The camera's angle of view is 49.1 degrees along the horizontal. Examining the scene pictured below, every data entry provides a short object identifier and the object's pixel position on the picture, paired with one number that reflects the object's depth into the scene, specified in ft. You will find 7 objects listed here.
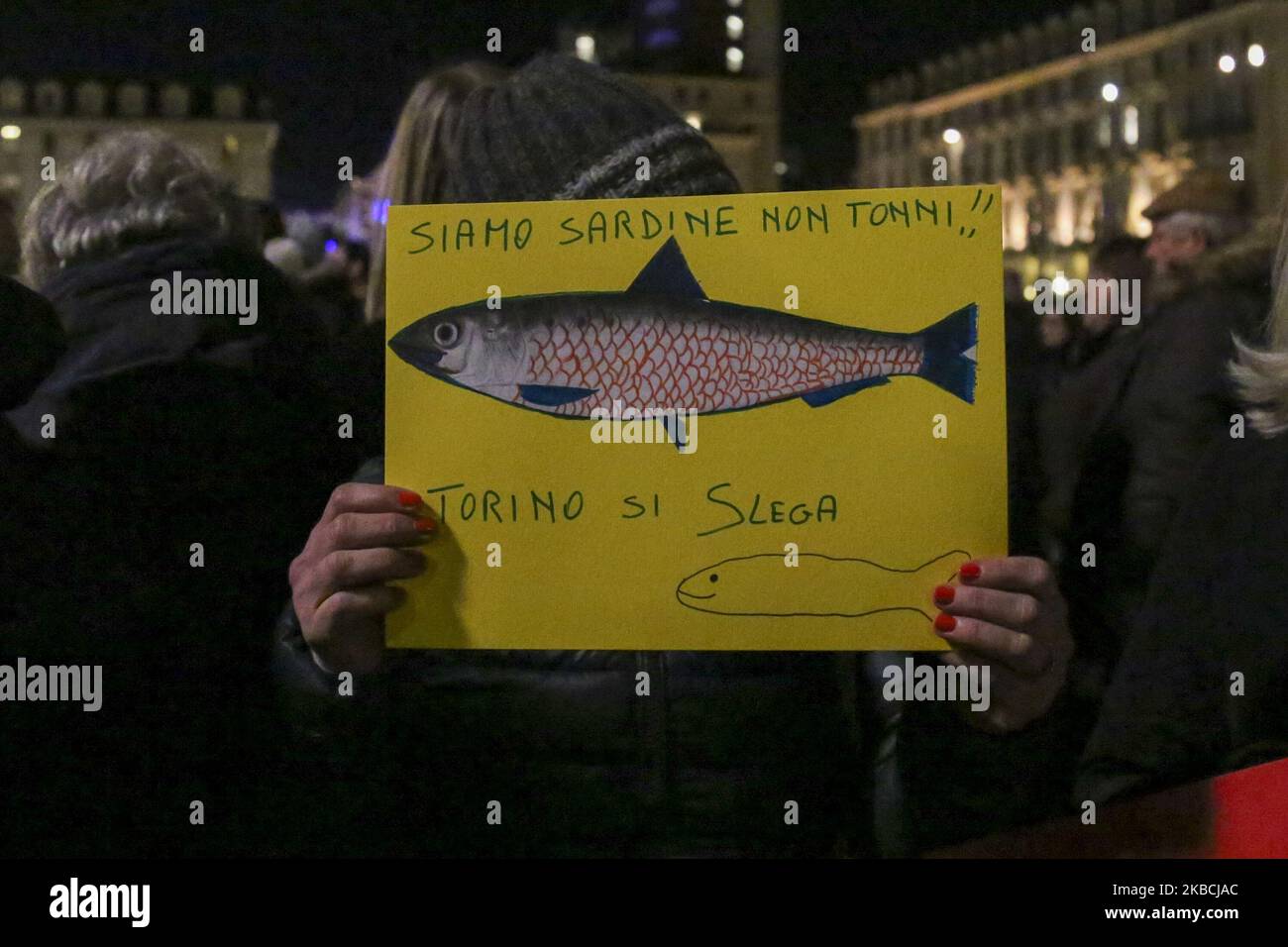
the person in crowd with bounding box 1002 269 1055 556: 5.25
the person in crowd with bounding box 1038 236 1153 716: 6.61
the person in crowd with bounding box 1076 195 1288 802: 4.39
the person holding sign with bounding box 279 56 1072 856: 3.66
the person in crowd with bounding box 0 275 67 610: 4.71
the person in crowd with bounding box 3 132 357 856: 4.68
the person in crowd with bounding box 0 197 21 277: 4.94
